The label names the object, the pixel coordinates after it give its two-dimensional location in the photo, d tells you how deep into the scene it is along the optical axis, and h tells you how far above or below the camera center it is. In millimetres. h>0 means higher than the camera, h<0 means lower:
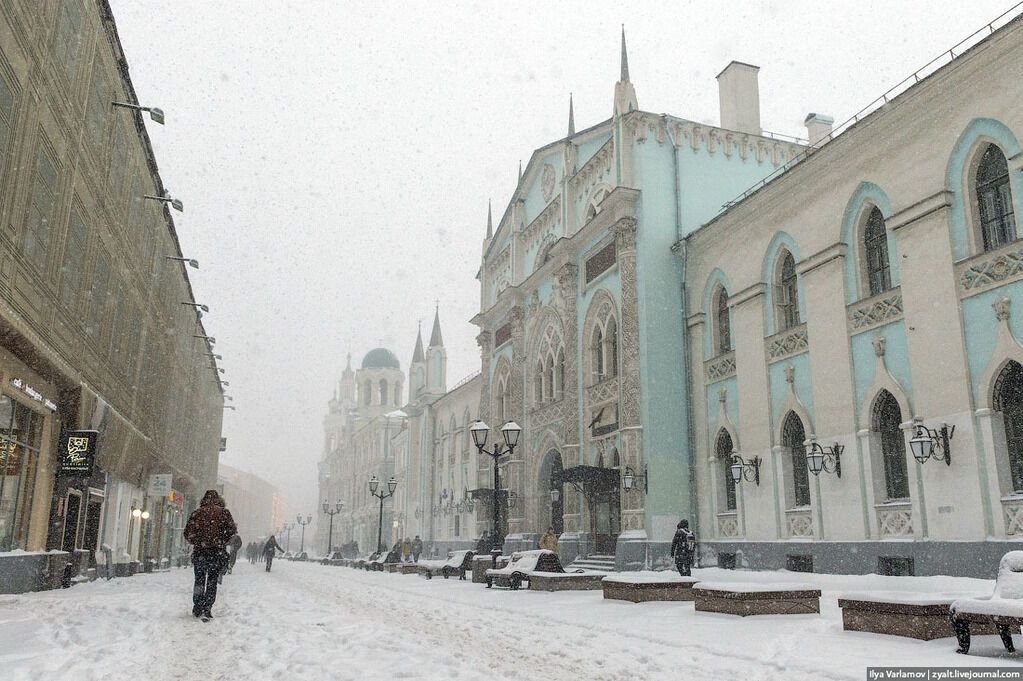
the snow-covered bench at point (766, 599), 10531 -905
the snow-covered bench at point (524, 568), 17734 -866
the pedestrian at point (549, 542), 23938 -401
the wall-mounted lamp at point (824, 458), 17875 +1482
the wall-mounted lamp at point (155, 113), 19828 +9791
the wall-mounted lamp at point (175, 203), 24750 +9612
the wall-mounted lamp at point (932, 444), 14961 +1482
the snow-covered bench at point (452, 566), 24094 -1116
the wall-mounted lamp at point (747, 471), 20672 +1405
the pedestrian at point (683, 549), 17016 -430
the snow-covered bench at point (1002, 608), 6504 -643
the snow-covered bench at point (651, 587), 13109 -939
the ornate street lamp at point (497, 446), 20594 +2248
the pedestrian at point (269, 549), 32125 -799
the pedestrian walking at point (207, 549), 10430 -258
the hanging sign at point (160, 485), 26141 +1360
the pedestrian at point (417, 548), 40328 -983
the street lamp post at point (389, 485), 38716 +2011
